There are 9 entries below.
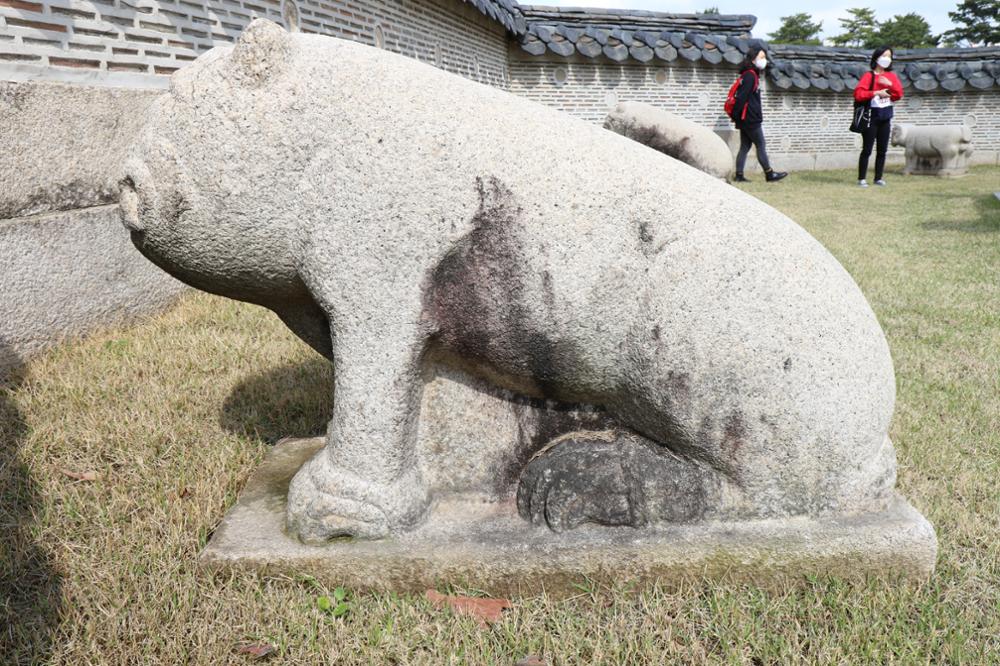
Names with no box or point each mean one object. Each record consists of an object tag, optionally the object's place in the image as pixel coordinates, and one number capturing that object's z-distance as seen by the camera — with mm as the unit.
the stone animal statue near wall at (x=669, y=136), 9234
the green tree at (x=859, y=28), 34375
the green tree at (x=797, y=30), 36594
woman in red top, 10602
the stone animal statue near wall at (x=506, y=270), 1773
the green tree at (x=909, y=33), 32938
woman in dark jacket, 11242
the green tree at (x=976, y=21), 28859
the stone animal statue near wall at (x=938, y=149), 12852
